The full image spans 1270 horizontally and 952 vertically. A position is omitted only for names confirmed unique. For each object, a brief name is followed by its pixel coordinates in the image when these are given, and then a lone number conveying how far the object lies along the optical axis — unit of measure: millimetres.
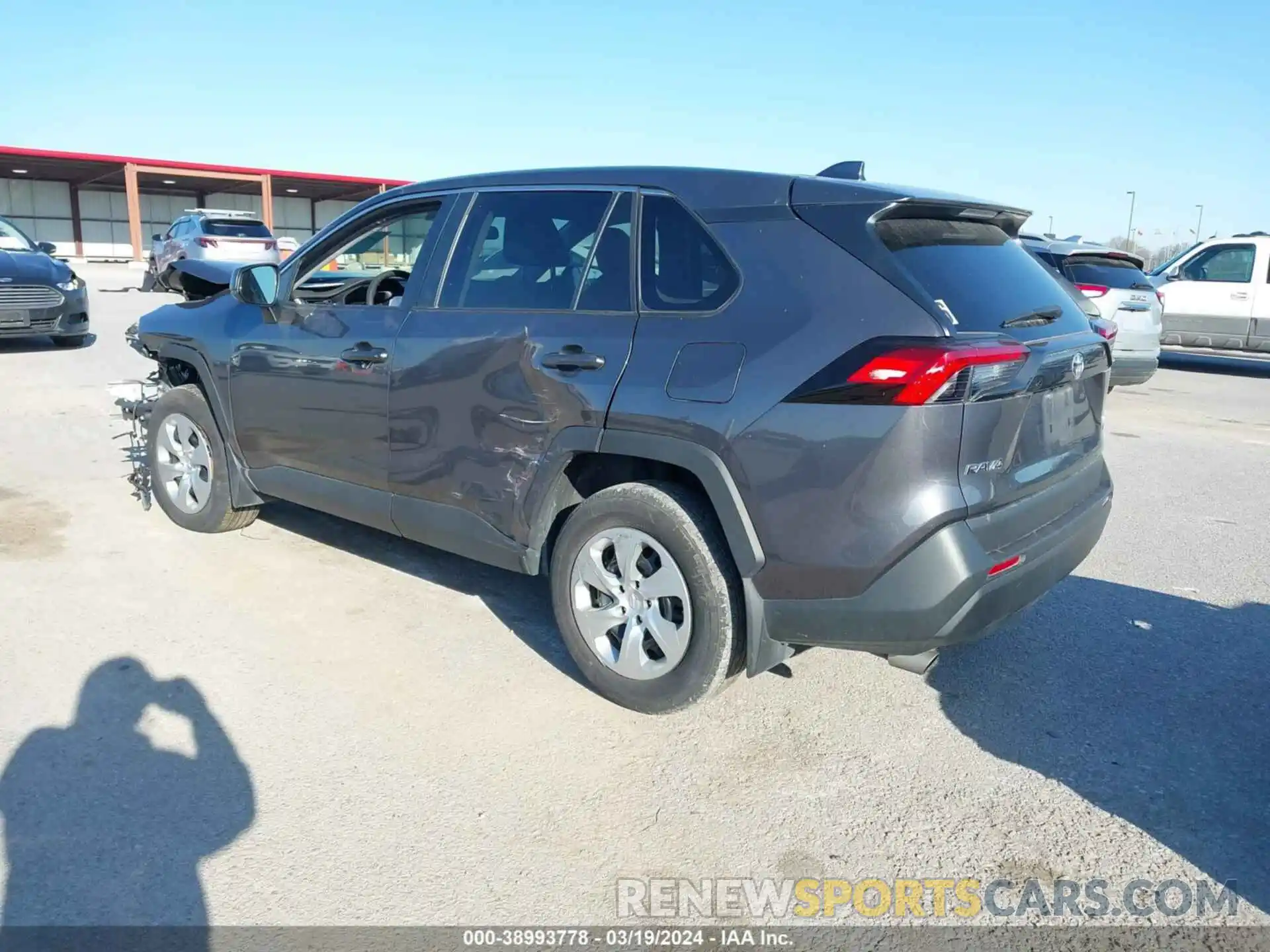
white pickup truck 14445
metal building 41562
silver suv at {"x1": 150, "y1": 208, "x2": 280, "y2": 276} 21234
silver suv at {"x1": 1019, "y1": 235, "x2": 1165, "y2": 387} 10984
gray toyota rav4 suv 2898
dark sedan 11555
